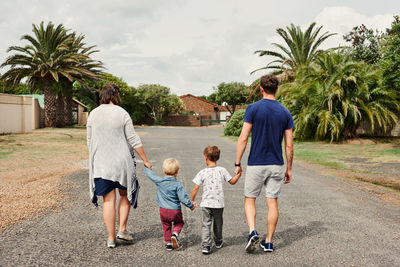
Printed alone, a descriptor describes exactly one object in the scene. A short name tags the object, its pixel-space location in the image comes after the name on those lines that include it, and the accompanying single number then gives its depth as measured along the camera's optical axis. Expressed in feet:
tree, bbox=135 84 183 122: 179.73
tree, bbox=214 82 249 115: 217.77
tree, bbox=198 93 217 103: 303.03
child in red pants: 12.57
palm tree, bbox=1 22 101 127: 90.84
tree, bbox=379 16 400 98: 51.15
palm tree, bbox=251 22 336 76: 90.43
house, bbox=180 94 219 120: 233.55
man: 12.78
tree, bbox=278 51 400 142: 59.57
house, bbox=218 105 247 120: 234.38
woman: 12.82
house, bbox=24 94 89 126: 138.21
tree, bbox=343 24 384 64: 102.38
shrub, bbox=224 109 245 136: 89.35
